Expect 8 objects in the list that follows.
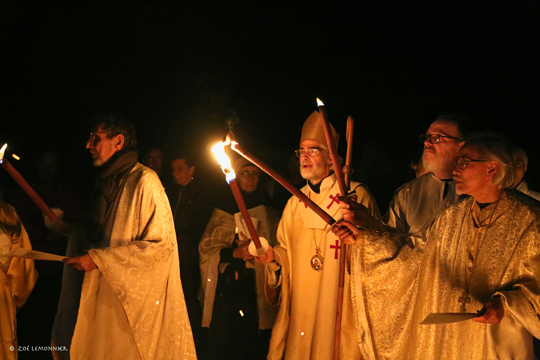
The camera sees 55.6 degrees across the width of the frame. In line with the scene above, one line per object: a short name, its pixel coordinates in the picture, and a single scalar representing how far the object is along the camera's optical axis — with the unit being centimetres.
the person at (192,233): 596
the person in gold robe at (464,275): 292
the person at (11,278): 454
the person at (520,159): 367
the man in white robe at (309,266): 438
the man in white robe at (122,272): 412
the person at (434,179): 397
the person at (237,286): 541
